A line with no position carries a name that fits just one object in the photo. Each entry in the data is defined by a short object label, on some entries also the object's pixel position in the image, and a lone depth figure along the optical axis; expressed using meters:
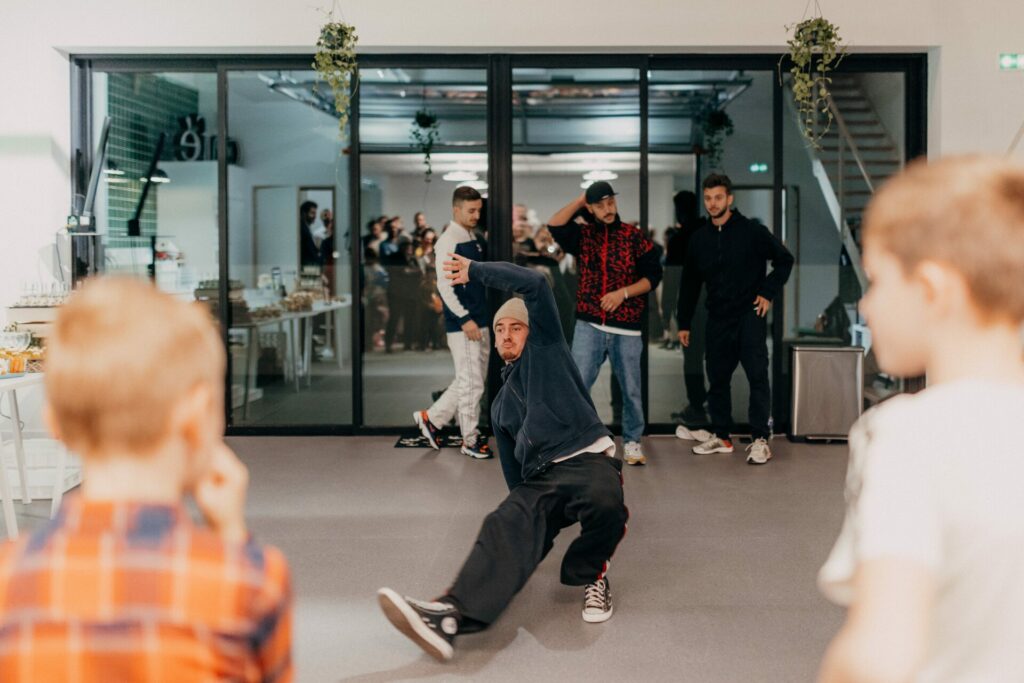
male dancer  2.97
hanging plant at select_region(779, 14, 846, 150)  6.09
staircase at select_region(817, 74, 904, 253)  6.75
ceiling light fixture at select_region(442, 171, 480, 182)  6.81
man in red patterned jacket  5.97
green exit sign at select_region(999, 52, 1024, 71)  6.36
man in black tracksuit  6.13
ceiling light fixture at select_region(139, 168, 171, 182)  6.93
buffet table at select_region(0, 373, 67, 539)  3.99
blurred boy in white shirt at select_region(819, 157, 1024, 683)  0.88
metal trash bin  6.55
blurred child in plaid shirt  0.98
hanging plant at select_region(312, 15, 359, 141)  6.11
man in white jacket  6.20
